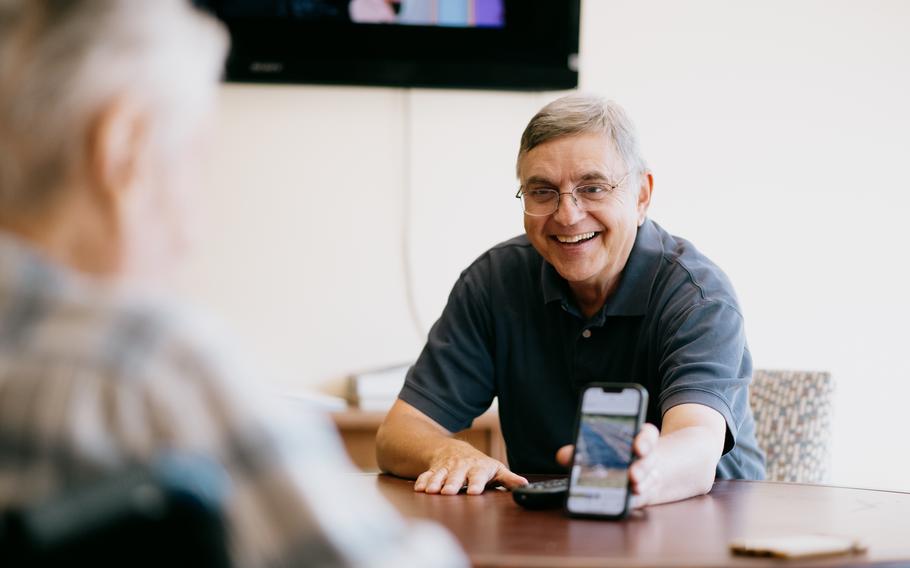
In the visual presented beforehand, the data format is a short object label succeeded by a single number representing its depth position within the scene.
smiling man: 1.76
